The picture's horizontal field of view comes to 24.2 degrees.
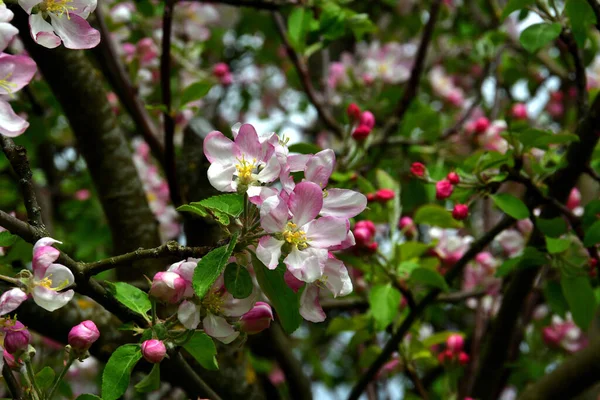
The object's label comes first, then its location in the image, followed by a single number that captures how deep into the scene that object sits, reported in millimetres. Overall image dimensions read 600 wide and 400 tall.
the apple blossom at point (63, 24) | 641
